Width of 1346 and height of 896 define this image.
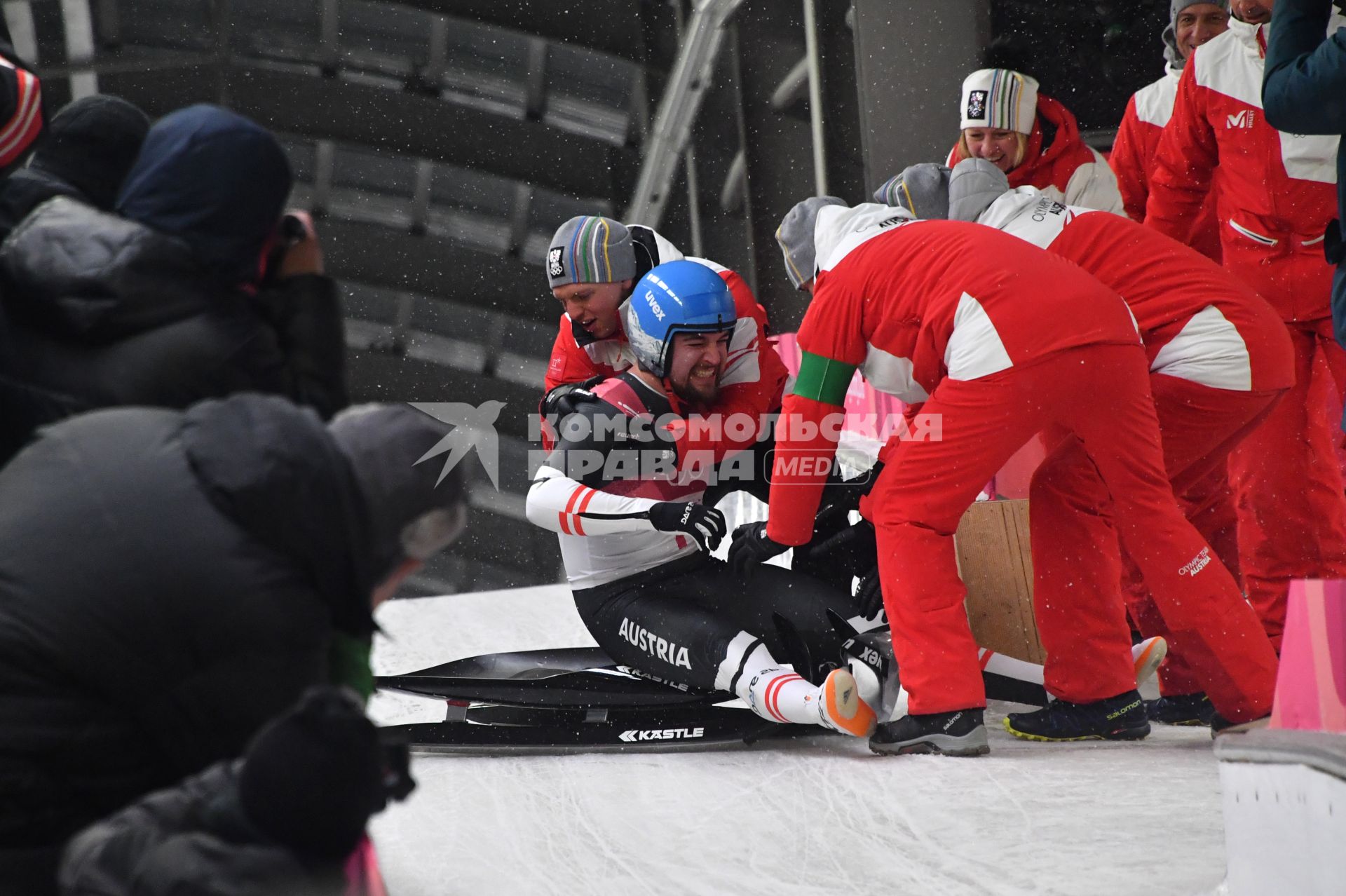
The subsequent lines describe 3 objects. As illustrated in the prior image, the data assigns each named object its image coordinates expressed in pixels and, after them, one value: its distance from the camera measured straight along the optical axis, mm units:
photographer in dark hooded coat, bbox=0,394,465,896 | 8596
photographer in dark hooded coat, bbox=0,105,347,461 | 10568
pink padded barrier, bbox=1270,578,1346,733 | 11954
